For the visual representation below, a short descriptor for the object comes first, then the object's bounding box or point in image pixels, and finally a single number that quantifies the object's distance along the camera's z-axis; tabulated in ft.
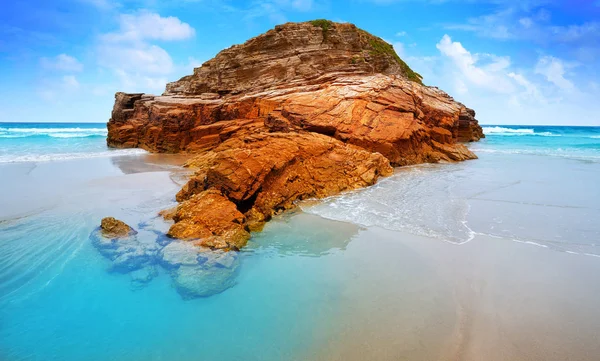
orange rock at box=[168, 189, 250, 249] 18.15
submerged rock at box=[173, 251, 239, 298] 13.65
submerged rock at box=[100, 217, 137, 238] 19.02
